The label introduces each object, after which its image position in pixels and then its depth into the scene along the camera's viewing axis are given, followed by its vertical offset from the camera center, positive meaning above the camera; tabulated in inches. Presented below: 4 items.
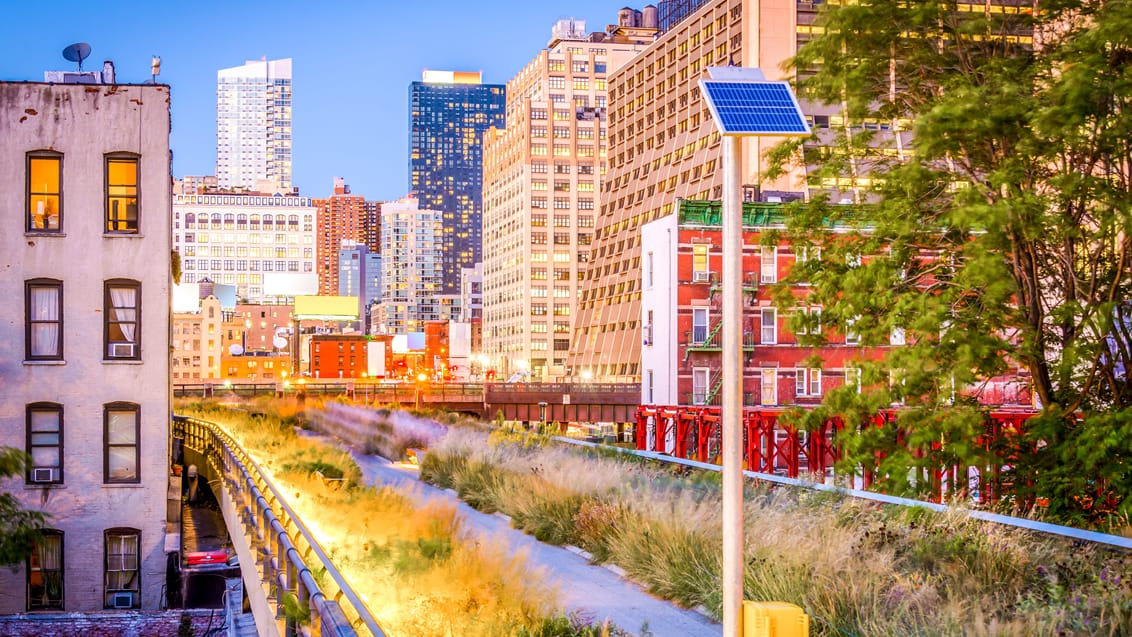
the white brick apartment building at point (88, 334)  1262.3 +27.9
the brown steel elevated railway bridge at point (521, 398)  3366.1 -119.9
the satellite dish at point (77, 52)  1473.2 +399.4
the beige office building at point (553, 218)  7559.1 +930.9
